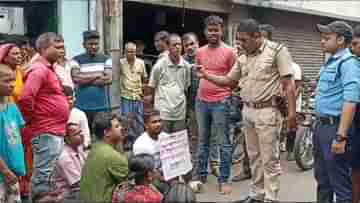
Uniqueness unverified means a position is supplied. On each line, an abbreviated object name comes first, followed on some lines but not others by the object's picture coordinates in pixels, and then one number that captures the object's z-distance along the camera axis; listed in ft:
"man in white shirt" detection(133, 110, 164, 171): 19.85
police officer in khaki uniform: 19.11
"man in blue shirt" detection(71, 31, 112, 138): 23.85
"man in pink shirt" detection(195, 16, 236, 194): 21.86
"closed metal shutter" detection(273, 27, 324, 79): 43.62
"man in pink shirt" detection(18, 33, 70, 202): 17.97
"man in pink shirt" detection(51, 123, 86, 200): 19.58
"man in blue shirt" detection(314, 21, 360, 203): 16.71
